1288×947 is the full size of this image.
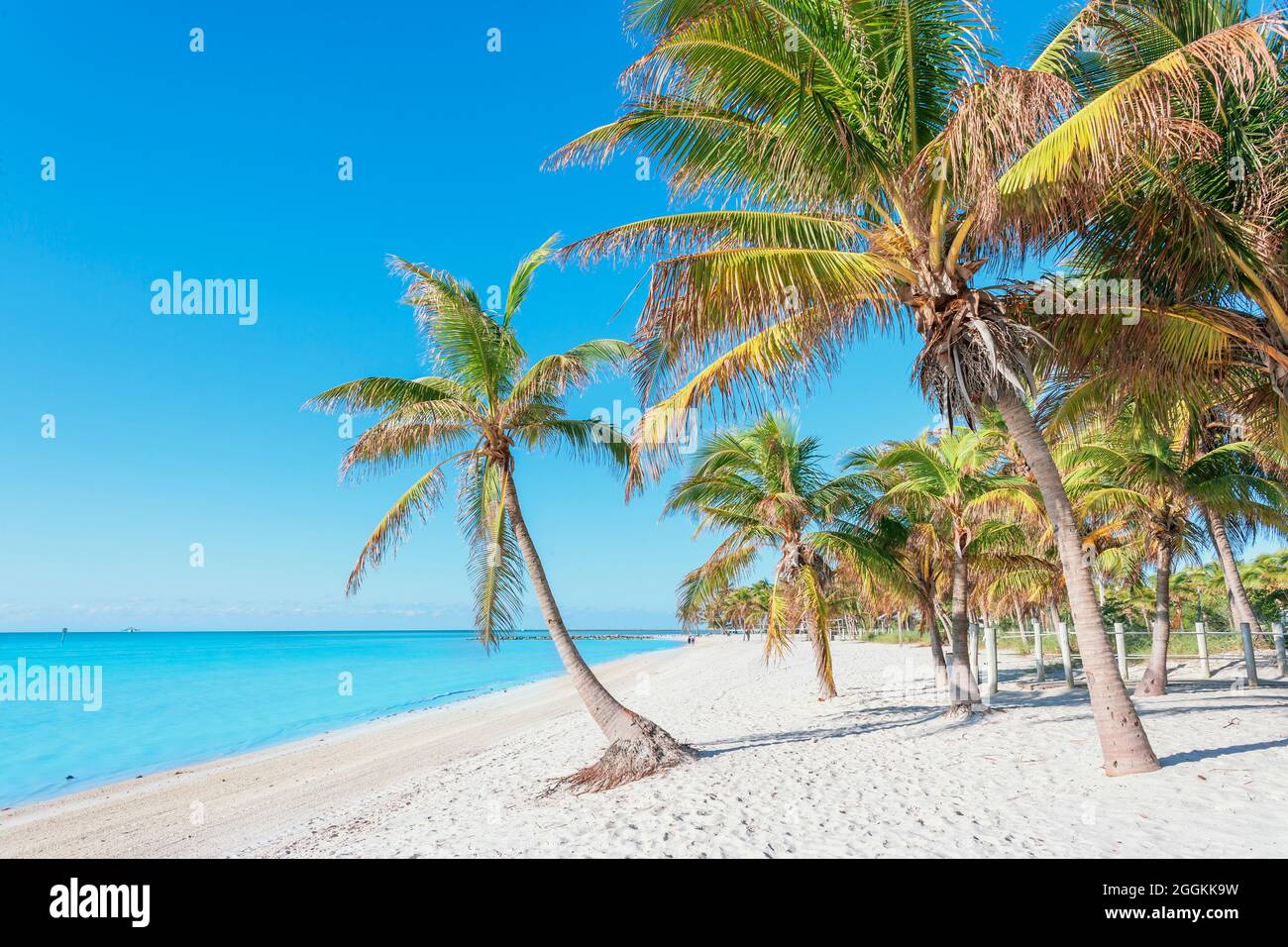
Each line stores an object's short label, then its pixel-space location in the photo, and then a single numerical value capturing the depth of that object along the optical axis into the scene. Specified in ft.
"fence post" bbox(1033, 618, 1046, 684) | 58.90
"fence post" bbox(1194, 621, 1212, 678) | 53.40
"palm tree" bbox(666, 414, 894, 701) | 44.14
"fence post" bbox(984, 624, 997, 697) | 50.20
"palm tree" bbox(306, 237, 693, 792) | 31.01
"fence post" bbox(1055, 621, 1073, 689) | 52.85
